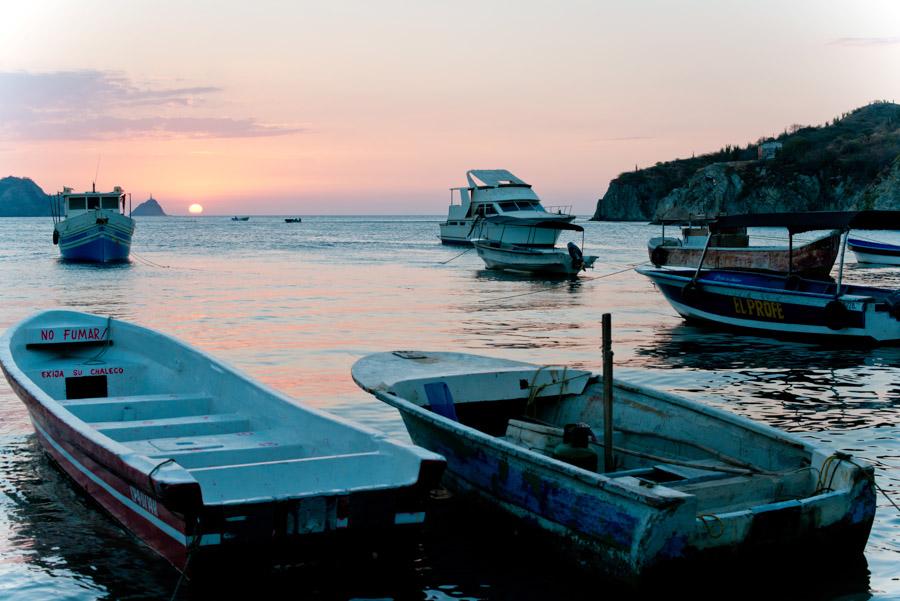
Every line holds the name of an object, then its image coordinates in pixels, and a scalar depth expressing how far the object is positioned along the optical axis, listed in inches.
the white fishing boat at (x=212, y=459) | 234.8
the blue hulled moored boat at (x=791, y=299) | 684.7
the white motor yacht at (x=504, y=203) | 1887.3
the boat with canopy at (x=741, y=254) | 1206.9
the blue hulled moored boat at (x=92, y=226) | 1815.9
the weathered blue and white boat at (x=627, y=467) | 239.0
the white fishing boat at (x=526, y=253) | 1503.4
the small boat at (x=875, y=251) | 1761.8
